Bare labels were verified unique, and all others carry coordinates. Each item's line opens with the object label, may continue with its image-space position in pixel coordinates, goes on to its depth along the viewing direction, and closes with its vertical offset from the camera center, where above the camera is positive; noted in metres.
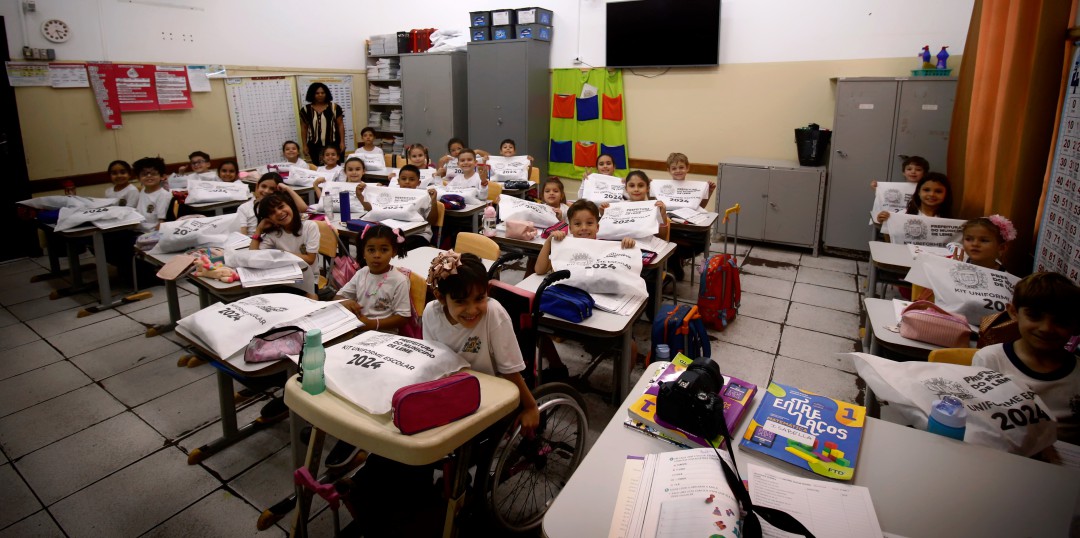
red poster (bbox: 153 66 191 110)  5.86 +0.59
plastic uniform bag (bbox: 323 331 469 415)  1.42 -0.56
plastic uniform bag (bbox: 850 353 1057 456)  1.32 -0.61
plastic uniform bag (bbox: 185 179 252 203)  4.54 -0.36
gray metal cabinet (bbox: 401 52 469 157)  7.57 +0.64
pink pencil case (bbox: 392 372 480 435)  1.30 -0.59
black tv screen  6.02 +1.21
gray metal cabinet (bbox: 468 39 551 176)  7.02 +0.64
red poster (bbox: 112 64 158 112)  5.55 +0.56
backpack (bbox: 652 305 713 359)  2.66 -0.86
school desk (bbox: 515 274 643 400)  2.19 -0.69
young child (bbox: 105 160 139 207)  4.36 -0.31
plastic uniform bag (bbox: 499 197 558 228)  3.68 -0.42
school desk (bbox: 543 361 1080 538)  1.08 -0.69
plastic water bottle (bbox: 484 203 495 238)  3.86 -0.48
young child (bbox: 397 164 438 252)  4.03 -0.56
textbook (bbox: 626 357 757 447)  1.31 -0.63
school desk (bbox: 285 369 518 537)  1.30 -0.66
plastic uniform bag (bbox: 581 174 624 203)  4.51 -0.34
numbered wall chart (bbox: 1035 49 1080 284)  2.36 -0.25
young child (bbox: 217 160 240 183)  5.12 -0.23
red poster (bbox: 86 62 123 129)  5.35 +0.52
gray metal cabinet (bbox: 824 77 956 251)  4.84 +0.07
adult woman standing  6.97 +0.29
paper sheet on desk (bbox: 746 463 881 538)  1.06 -0.68
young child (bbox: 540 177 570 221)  4.36 -0.36
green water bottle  1.48 -0.56
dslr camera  1.29 -0.58
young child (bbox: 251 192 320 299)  3.02 -0.46
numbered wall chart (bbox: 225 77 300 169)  6.57 +0.35
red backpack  3.63 -0.92
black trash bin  5.32 +0.01
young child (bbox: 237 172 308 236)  3.66 -0.37
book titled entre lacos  1.23 -0.65
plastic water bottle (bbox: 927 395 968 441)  1.34 -0.63
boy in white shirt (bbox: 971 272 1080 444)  1.53 -0.57
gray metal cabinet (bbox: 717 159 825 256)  5.40 -0.50
